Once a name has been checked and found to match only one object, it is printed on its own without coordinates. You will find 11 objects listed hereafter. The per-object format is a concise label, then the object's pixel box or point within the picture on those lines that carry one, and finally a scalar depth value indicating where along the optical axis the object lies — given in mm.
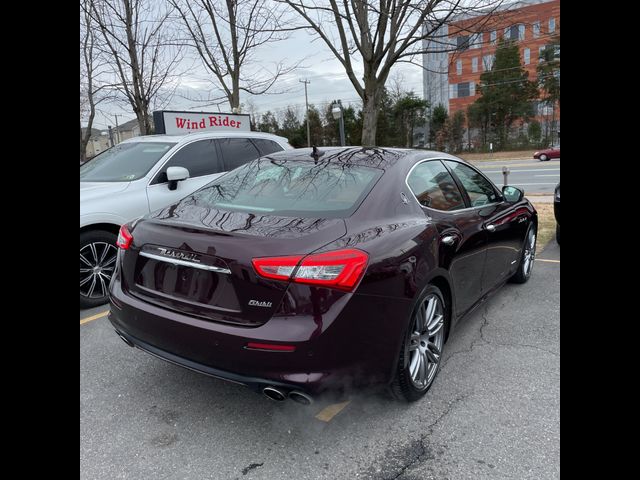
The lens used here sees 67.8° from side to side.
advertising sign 8809
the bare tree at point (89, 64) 12920
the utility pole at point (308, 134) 42938
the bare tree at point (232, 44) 11672
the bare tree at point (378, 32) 7359
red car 33978
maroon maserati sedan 2230
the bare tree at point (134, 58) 12156
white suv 4551
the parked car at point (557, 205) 5867
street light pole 12857
